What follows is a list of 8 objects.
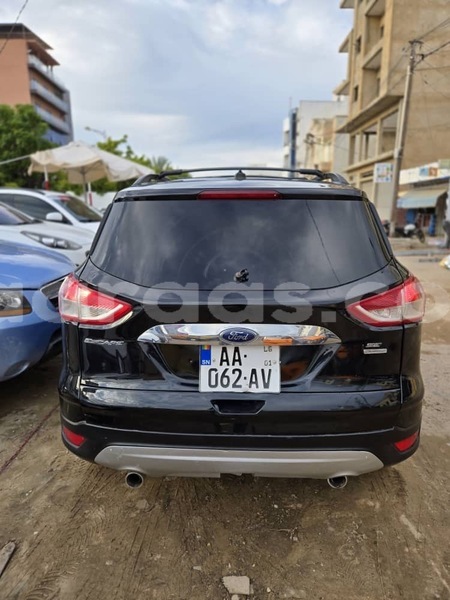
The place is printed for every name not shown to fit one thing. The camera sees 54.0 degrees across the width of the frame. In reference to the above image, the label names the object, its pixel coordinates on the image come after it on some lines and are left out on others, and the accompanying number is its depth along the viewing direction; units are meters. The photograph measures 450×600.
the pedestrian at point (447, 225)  14.08
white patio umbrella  10.60
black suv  1.80
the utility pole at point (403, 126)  17.58
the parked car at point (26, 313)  2.99
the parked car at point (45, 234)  5.46
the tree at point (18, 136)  29.70
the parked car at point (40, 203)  8.29
